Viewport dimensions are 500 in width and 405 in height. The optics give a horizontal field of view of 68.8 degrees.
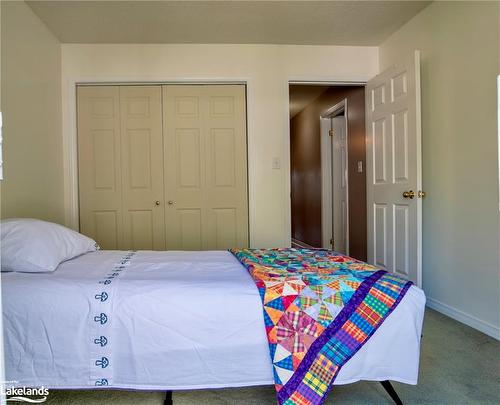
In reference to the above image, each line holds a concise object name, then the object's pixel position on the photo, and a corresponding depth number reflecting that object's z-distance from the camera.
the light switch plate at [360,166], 4.01
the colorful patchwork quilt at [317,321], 1.35
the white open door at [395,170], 2.89
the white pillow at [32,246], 1.59
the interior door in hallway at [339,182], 5.14
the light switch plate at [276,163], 3.69
